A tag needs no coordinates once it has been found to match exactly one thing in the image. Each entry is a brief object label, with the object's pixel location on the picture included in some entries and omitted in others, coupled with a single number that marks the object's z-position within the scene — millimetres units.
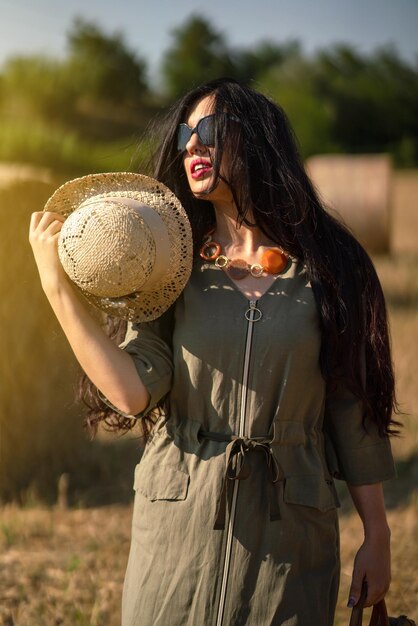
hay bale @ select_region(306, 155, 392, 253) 11820
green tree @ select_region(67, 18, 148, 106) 44750
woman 1834
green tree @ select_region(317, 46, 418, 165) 38969
